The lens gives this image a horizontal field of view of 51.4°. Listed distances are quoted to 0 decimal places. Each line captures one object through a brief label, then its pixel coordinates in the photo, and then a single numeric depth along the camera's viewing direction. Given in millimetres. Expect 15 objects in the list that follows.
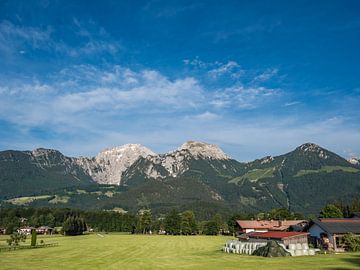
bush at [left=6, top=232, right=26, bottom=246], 88838
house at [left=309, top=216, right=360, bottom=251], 63219
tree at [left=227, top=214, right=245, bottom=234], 148900
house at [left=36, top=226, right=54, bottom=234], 181325
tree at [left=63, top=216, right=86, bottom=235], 156375
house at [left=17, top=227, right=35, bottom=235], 178925
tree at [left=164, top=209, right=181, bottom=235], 161750
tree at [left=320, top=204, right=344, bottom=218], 118438
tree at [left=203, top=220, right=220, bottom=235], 159288
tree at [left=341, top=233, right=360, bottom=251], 59969
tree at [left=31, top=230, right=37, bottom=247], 89312
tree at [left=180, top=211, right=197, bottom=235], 159375
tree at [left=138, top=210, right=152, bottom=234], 175000
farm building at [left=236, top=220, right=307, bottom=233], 113656
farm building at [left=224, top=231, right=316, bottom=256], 54656
